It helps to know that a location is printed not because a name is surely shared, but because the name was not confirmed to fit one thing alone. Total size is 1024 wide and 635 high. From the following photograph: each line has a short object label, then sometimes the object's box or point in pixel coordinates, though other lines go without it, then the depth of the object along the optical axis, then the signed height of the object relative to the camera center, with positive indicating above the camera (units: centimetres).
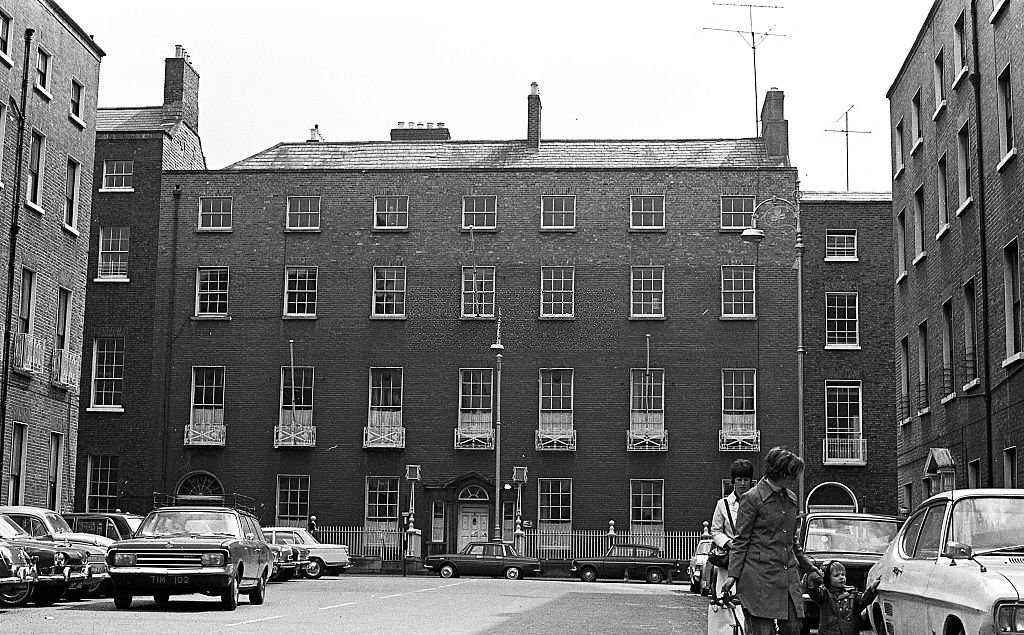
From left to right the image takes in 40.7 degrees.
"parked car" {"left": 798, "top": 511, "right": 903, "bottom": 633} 1658 -73
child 1157 -106
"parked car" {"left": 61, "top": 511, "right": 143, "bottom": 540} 2620 -102
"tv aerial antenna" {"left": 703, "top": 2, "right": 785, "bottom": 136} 4762 +1604
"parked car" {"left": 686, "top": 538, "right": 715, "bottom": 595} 3257 -224
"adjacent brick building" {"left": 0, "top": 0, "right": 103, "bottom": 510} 3019 +543
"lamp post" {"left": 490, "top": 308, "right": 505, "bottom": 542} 4625 +123
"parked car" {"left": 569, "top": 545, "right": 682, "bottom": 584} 4312 -281
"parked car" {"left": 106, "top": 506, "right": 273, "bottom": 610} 1959 -130
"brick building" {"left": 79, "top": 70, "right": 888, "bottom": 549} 4812 +463
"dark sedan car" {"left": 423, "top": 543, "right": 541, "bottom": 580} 4278 -269
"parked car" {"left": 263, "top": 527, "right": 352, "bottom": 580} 4028 -232
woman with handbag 1069 -46
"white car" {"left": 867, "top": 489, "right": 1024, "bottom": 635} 959 -66
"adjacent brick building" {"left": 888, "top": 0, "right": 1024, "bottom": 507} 2377 +450
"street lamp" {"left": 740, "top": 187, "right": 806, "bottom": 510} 3136 +504
